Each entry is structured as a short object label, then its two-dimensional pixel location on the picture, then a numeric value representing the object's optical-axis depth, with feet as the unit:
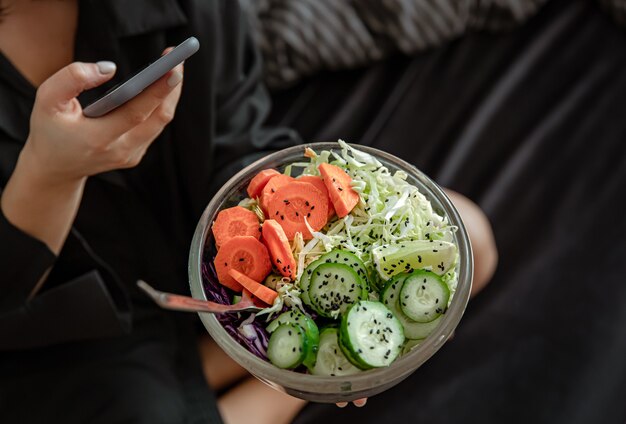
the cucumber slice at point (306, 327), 2.27
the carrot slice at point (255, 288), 2.36
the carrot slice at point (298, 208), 2.46
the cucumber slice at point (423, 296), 2.30
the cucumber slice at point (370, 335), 2.21
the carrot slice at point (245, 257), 2.40
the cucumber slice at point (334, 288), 2.30
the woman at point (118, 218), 3.23
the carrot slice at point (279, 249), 2.37
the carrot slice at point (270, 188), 2.55
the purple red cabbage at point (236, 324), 2.37
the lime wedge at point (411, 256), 2.41
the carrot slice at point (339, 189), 2.49
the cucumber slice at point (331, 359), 2.32
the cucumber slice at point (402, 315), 2.36
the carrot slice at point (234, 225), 2.49
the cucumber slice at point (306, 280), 2.37
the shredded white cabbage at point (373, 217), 2.49
